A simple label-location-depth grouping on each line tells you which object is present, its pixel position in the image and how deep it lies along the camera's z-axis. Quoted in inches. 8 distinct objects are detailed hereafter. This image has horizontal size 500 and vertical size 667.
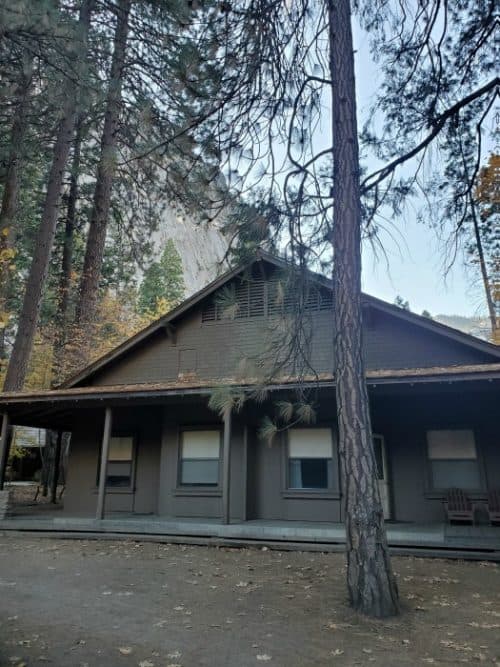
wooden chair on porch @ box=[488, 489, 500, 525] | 335.0
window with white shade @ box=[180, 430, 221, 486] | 419.8
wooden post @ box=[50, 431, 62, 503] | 574.2
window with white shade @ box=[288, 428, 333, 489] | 392.8
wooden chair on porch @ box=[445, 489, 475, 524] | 341.4
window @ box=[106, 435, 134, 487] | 458.0
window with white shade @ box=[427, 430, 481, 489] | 370.0
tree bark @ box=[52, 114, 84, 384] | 740.6
